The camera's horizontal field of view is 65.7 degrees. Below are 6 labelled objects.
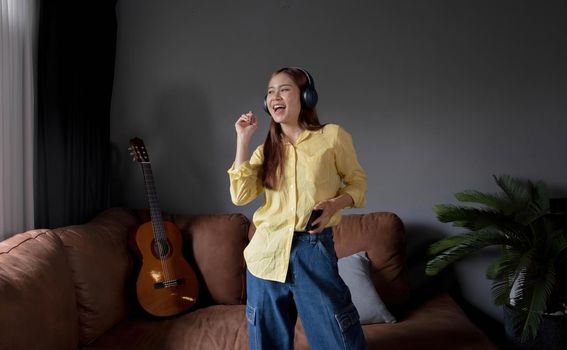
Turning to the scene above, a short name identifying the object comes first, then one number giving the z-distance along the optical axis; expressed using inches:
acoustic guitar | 80.2
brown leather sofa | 59.8
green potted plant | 74.6
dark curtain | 80.7
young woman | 46.4
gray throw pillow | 76.9
